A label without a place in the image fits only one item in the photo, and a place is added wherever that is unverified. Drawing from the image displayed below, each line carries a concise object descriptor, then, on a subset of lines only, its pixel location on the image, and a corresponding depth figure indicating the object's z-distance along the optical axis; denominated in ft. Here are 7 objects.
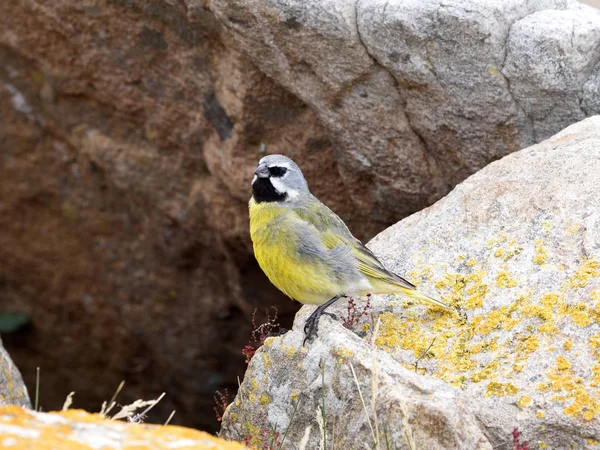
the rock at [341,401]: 24.49
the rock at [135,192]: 47.73
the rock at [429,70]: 37.70
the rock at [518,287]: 27.22
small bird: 34.37
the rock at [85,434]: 18.48
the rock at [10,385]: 33.65
